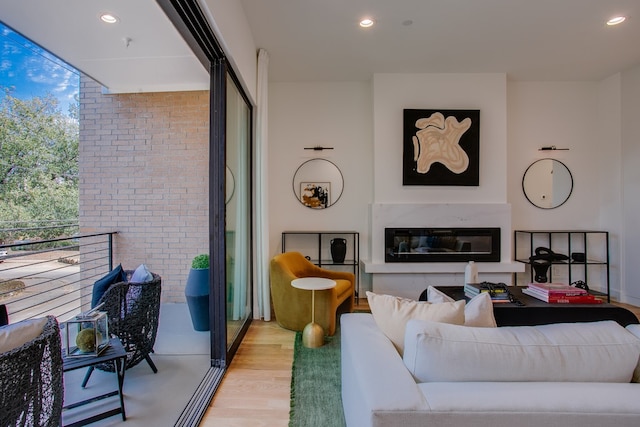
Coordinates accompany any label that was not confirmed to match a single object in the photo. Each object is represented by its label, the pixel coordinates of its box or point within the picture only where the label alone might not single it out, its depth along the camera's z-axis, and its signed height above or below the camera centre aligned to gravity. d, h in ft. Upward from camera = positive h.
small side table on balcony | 5.39 -2.65
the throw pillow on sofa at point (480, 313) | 4.34 -1.43
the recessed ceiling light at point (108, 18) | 7.50 +4.88
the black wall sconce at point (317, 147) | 13.42 +2.89
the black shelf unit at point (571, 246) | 13.50 -1.49
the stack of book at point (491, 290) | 8.19 -2.12
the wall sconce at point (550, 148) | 13.70 +2.92
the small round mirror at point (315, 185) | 13.48 +1.26
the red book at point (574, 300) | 8.06 -2.30
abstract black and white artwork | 12.74 +2.77
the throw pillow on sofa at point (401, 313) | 4.34 -1.46
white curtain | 10.72 +0.57
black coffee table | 7.59 -2.52
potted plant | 9.48 -2.46
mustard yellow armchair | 9.37 -2.76
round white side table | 8.71 -3.28
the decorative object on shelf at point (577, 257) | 13.15 -1.90
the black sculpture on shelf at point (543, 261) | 12.69 -2.02
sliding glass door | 8.17 +0.06
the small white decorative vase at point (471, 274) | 9.18 -1.83
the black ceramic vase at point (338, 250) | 12.76 -1.53
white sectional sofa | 3.01 -1.85
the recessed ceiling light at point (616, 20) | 9.26 +5.90
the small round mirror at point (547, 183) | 13.78 +1.36
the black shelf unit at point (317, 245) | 13.44 -1.40
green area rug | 5.78 -3.86
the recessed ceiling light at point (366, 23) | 9.23 +5.83
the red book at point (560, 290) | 8.12 -2.07
